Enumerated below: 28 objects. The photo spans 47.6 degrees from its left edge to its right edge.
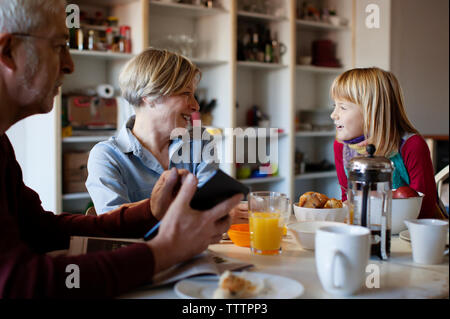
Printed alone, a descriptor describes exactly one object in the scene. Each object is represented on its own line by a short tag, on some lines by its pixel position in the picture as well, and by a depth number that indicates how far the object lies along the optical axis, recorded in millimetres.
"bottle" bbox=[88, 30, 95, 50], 3209
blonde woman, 1855
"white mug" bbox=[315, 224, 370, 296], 880
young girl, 1898
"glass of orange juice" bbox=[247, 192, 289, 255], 1182
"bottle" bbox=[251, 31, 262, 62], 3999
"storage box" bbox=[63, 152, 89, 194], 3156
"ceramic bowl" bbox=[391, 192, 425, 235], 1358
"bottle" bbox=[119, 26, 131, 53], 3316
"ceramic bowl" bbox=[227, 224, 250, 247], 1261
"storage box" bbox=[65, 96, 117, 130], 3191
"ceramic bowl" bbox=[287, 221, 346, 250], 1198
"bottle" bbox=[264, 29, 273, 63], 4055
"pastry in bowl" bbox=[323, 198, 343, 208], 1376
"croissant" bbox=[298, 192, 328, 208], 1375
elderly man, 846
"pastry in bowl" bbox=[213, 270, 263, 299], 857
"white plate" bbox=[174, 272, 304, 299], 863
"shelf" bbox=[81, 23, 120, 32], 3248
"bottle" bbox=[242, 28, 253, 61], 3986
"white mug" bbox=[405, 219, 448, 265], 1086
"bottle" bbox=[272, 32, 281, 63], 4090
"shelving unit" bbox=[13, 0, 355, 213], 3197
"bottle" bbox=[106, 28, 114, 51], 3309
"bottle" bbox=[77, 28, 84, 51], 3150
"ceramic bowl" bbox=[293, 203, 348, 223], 1345
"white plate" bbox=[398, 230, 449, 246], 1305
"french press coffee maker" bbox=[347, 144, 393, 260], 1135
